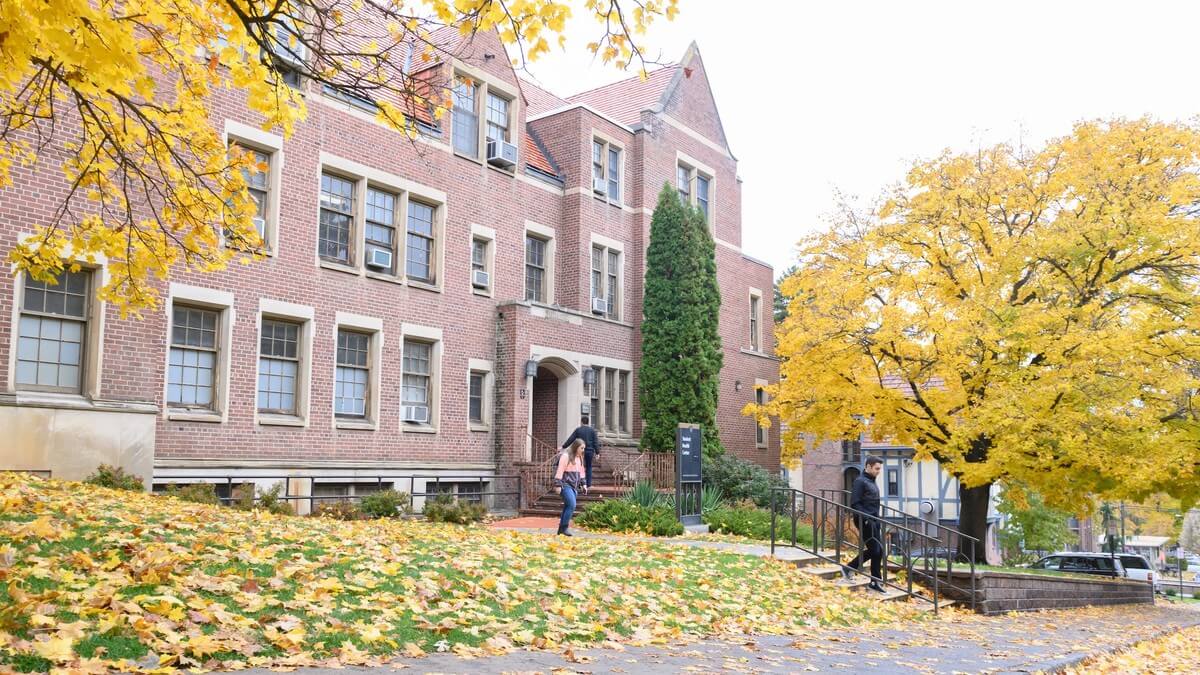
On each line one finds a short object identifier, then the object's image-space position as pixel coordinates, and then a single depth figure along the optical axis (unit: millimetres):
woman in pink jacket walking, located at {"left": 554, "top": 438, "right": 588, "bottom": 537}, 15234
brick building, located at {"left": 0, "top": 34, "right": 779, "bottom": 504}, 15328
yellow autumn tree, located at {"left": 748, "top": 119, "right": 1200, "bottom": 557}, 18297
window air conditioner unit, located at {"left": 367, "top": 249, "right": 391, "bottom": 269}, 20750
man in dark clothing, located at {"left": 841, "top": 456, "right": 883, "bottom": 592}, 13418
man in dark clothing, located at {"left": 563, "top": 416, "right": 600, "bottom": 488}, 20078
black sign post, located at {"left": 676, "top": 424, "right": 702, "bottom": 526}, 18922
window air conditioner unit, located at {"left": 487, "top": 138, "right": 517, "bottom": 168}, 23578
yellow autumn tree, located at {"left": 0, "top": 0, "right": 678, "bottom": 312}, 5980
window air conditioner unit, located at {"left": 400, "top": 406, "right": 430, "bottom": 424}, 21344
